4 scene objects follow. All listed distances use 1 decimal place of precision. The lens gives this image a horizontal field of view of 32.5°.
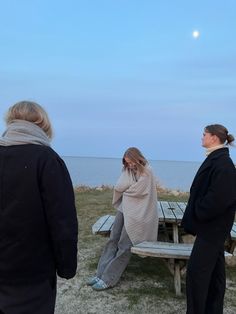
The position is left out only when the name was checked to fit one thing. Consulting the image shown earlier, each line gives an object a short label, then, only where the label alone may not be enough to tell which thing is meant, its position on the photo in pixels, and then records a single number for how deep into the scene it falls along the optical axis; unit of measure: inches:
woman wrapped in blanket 191.9
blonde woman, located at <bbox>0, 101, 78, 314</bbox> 85.9
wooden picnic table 171.0
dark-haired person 136.6
